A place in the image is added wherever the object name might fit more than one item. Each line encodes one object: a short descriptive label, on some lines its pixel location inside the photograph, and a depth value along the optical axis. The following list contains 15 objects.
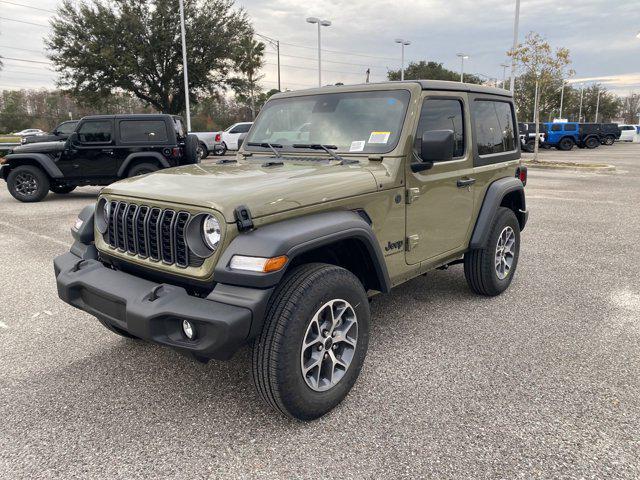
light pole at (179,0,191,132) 24.04
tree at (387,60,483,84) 60.32
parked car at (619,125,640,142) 46.78
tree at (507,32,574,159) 19.81
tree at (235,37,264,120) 42.35
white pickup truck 23.20
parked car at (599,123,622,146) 35.97
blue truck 32.66
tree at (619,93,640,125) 103.57
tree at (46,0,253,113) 27.45
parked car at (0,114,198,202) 10.73
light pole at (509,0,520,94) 21.38
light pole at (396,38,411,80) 38.75
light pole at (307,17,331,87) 32.28
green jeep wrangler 2.42
